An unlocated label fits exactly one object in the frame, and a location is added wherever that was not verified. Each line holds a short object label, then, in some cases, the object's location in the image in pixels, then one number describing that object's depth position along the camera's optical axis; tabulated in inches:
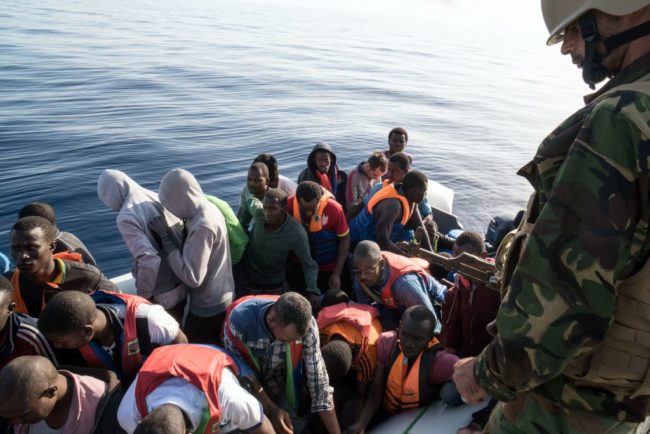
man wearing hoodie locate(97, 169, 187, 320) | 116.6
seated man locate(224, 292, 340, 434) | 96.8
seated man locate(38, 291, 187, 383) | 86.3
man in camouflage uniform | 37.6
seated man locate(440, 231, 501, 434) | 113.1
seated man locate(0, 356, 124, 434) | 75.4
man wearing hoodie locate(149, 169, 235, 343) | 117.0
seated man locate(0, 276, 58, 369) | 91.6
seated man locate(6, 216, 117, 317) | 103.7
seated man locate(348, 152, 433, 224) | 188.4
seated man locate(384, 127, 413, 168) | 233.3
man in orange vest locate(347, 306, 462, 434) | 107.2
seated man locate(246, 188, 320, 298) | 139.9
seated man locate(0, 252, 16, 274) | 127.0
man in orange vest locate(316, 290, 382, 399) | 118.5
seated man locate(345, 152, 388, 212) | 217.6
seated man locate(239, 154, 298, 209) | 186.1
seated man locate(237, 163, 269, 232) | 162.0
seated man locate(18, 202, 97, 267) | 131.7
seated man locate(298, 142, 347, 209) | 200.4
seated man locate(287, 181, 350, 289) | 154.2
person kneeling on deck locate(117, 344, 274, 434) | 75.7
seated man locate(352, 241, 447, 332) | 128.8
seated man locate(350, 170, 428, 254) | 165.3
